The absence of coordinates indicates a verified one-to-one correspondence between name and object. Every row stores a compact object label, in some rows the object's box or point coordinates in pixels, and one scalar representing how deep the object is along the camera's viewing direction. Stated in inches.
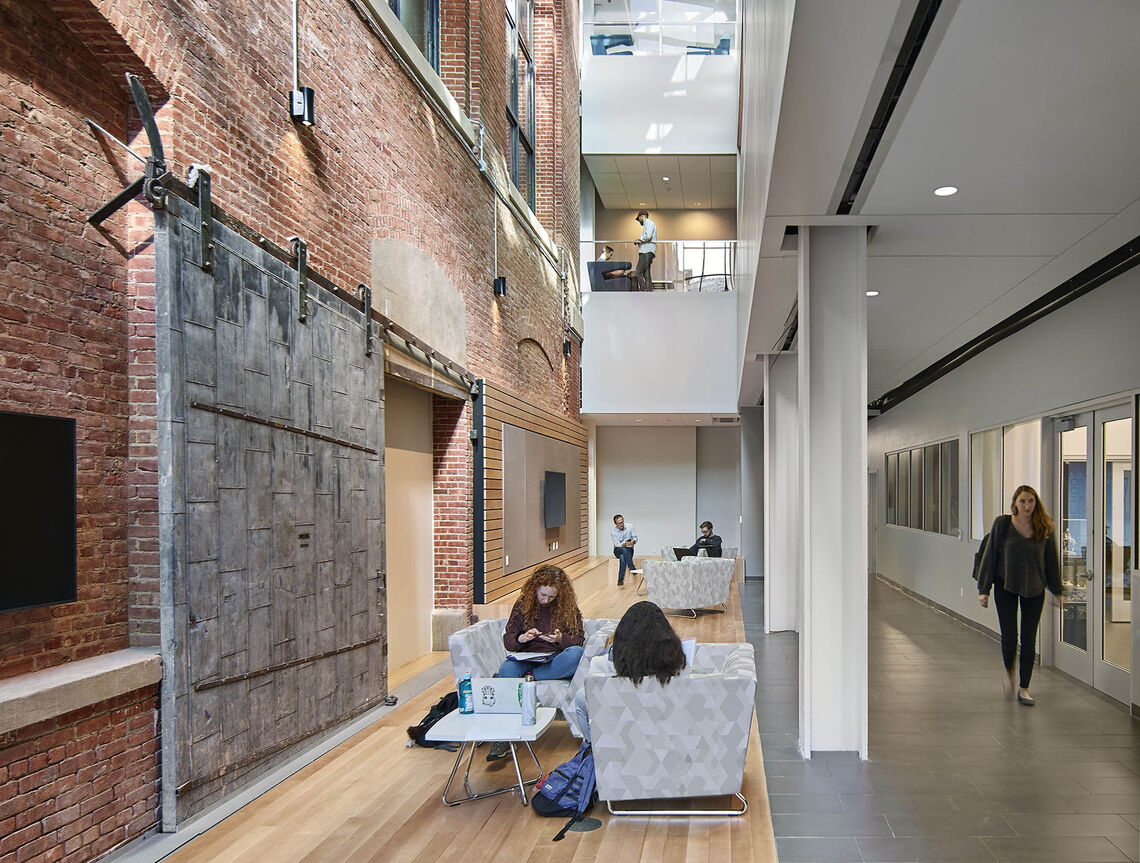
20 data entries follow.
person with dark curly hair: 160.9
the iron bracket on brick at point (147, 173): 147.4
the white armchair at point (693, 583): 429.4
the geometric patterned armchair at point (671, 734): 160.7
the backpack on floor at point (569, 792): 164.6
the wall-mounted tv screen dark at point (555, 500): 525.7
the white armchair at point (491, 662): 214.2
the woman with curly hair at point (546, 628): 226.1
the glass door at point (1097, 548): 247.4
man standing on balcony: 659.4
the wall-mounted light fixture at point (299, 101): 209.6
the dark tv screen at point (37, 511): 125.7
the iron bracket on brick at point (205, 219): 167.5
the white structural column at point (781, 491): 396.5
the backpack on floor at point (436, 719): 212.4
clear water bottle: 171.0
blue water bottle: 179.2
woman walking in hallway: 245.1
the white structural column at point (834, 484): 204.7
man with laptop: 530.0
